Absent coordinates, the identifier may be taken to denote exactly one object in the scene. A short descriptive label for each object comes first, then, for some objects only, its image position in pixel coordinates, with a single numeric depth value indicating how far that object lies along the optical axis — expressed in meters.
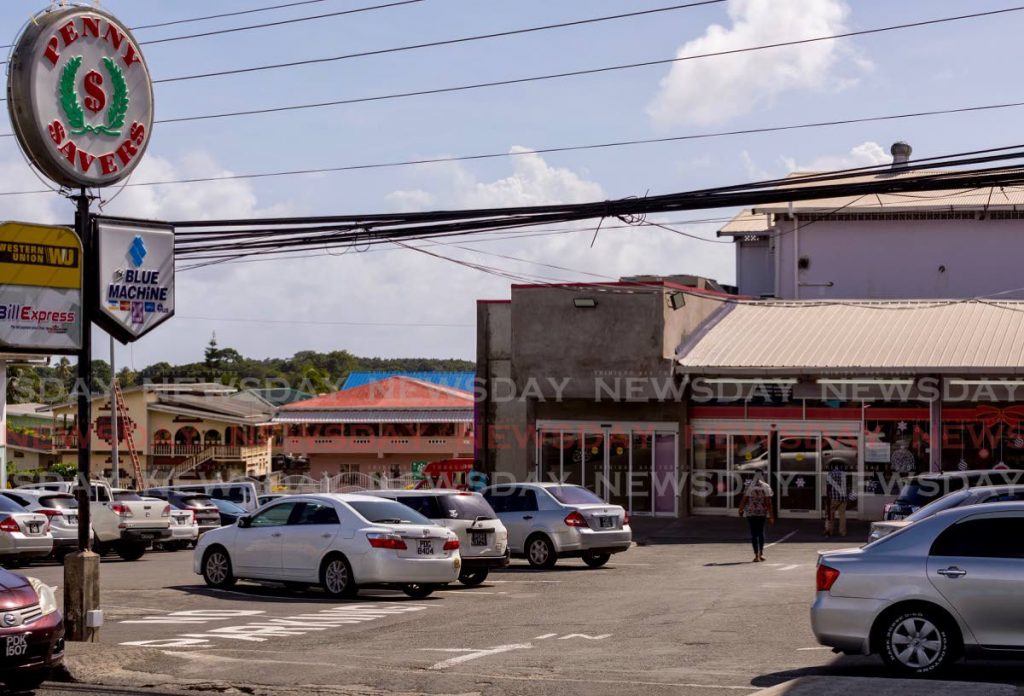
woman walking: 27.17
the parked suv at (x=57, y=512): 29.41
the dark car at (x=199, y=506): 35.62
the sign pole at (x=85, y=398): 14.92
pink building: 80.62
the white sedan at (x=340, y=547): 20.06
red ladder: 60.12
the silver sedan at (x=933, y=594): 12.12
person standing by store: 33.25
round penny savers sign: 15.41
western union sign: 14.70
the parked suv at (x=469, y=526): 22.86
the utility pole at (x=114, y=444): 48.75
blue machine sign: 15.38
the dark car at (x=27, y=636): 11.30
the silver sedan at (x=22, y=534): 27.48
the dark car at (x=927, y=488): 24.03
